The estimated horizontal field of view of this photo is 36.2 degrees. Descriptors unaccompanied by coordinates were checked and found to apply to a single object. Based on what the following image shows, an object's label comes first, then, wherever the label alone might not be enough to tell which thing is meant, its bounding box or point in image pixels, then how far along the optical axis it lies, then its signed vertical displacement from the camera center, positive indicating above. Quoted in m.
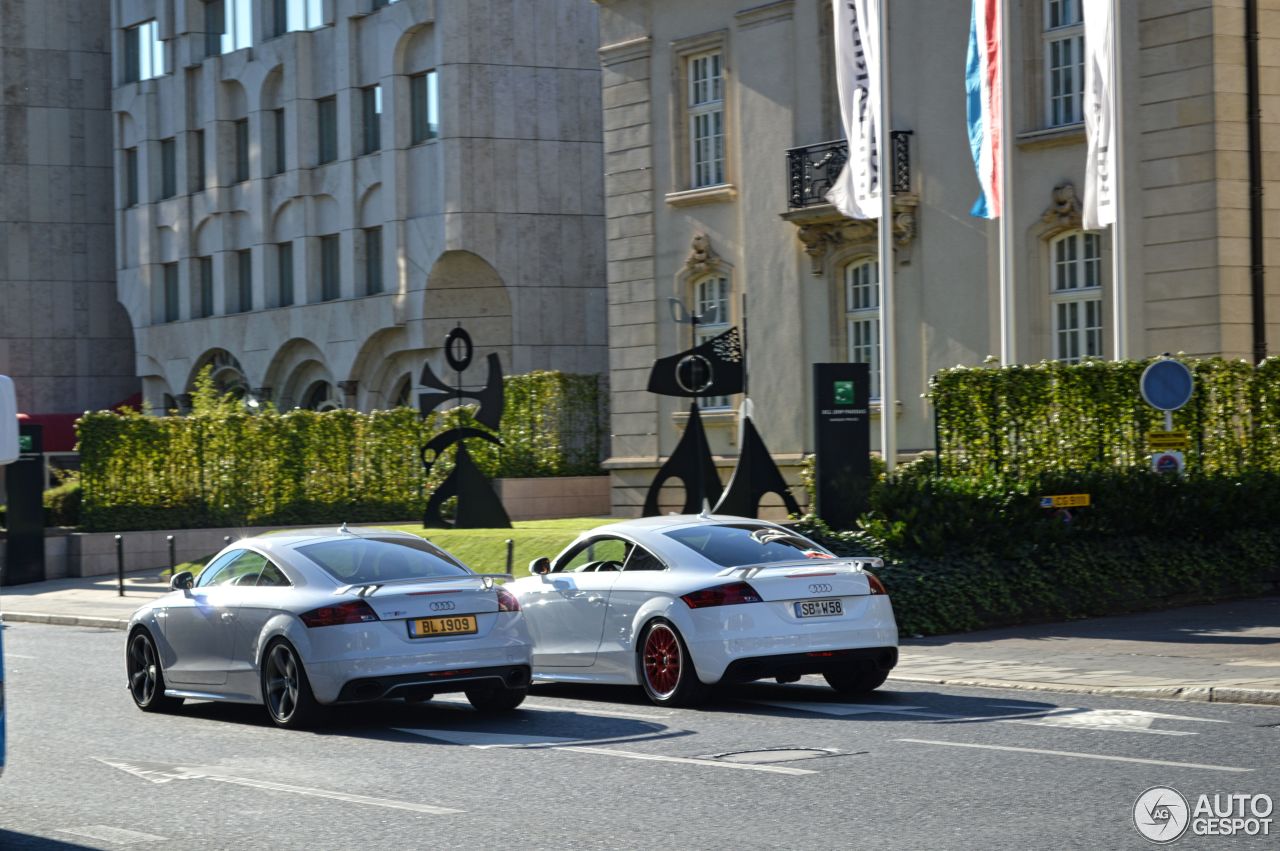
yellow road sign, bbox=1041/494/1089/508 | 21.23 -0.88
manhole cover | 11.55 -1.97
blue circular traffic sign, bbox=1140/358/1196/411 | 20.94 +0.34
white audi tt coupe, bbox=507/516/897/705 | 14.13 -1.37
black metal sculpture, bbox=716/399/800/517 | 25.58 -0.70
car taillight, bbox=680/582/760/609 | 14.14 -1.22
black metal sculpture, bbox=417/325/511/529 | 32.62 -0.63
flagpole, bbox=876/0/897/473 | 23.28 +1.92
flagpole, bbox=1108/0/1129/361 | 24.23 +2.42
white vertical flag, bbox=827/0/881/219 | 25.55 +4.40
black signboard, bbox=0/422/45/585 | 35.84 -1.37
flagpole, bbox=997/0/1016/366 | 24.83 +2.82
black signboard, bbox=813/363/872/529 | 21.59 -0.21
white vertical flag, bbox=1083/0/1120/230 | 24.53 +3.82
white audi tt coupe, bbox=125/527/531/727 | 13.24 -1.35
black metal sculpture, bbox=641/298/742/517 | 27.42 +0.54
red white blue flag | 25.28 +4.25
